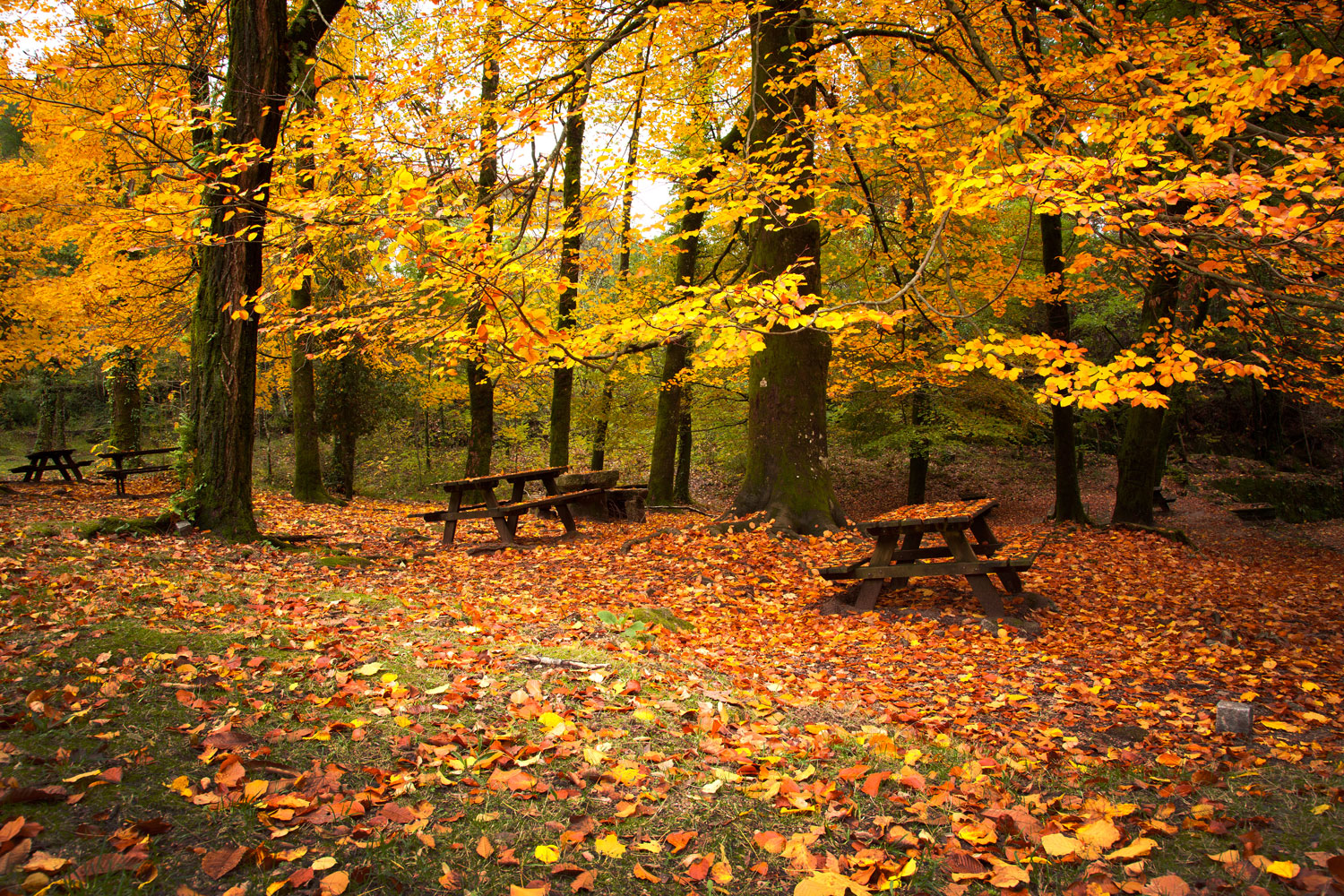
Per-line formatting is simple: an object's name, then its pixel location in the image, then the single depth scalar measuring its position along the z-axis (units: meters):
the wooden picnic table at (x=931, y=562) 5.59
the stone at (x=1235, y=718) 3.63
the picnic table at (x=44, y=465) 12.74
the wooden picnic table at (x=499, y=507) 8.20
